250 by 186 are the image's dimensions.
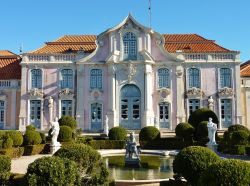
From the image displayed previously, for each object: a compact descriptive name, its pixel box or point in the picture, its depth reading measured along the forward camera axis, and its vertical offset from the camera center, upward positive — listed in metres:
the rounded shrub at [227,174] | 6.50 -1.05
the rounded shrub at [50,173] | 8.22 -1.28
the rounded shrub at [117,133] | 23.52 -0.94
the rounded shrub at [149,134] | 23.52 -0.98
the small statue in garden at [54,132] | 19.72 -0.68
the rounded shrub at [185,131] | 23.20 -0.78
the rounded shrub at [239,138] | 19.03 -1.05
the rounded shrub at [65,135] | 21.94 -0.95
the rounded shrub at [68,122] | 25.14 -0.13
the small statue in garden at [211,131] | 19.50 -0.66
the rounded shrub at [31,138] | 20.16 -1.04
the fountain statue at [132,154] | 14.85 -1.51
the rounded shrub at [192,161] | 9.64 -1.21
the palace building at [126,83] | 31.64 +3.45
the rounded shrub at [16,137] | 18.98 -0.93
